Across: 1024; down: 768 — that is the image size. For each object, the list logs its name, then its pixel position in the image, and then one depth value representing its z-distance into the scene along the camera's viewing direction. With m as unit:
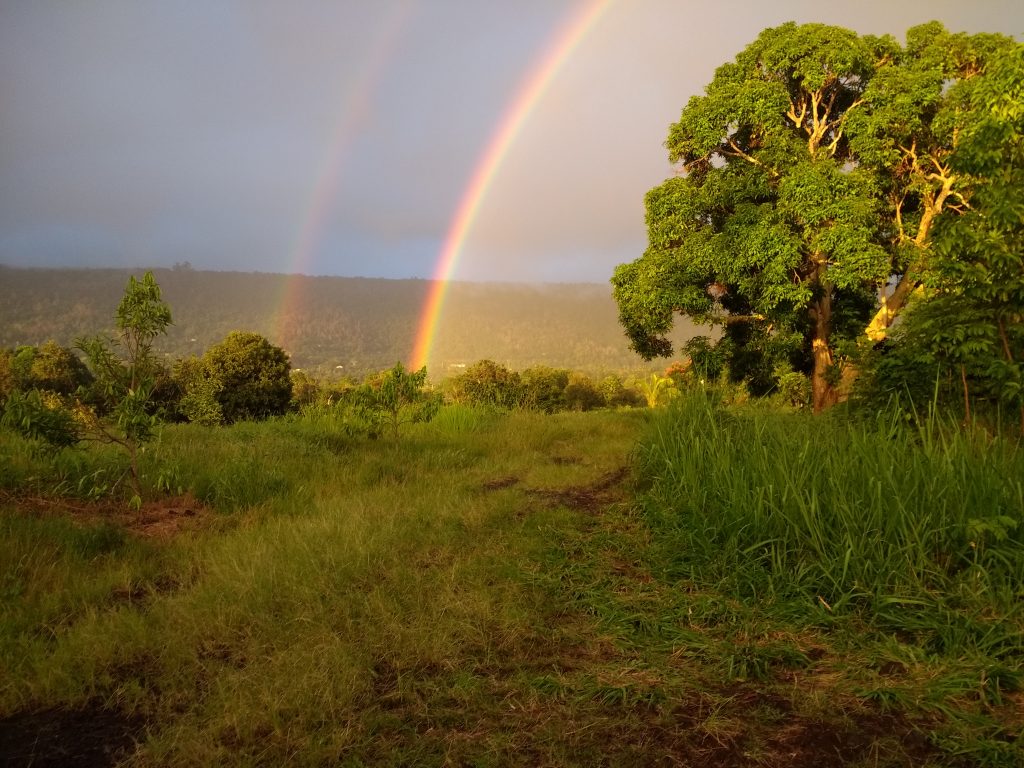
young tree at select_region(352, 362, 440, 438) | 10.29
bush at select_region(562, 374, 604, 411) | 40.78
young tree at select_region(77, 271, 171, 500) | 5.79
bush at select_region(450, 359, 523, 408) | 15.94
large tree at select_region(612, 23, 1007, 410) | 14.06
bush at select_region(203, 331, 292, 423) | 26.59
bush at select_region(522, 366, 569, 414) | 35.57
